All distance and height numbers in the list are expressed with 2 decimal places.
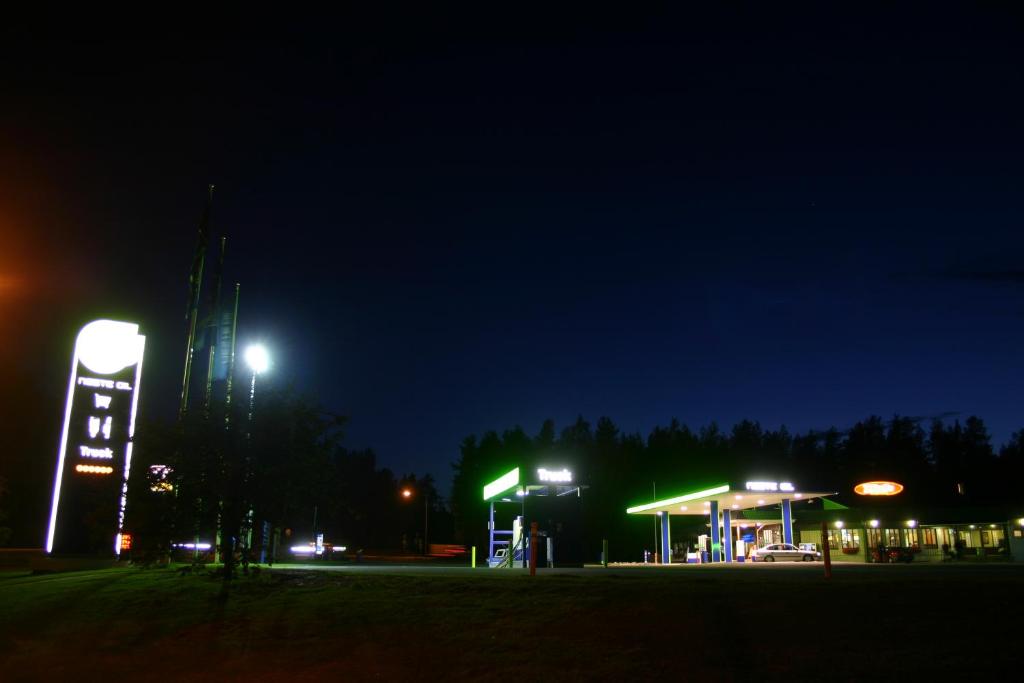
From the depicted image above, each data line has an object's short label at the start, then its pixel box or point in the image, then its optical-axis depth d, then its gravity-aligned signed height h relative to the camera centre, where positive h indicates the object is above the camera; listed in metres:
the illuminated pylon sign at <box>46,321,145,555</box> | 40.53 +5.83
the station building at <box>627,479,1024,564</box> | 46.53 +0.87
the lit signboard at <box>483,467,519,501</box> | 38.72 +2.47
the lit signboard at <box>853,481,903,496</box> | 45.75 +2.68
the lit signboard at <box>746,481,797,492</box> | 42.81 +2.57
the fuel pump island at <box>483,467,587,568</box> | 34.34 +0.71
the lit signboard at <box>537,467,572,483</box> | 37.81 +2.68
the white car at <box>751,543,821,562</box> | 46.12 -0.96
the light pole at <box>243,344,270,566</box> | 27.27 +6.13
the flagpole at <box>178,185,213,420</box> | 35.25 +10.87
